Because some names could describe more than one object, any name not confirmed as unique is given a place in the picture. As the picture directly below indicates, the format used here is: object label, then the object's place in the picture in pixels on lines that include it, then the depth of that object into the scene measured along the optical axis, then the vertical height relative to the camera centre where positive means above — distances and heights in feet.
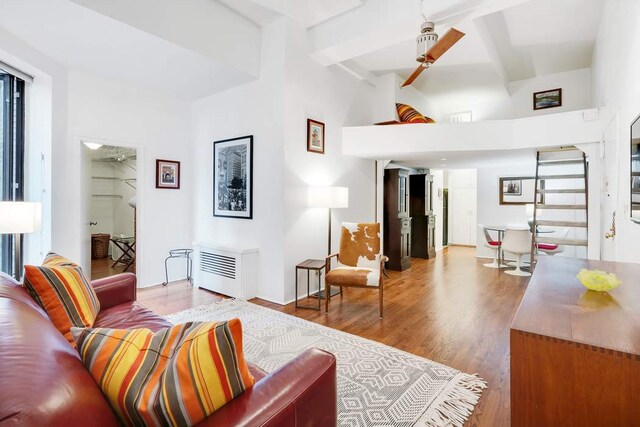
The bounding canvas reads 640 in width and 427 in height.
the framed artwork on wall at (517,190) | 21.44 +1.67
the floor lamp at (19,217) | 7.04 -0.13
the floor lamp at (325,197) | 13.14 +0.66
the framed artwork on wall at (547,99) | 19.07 +6.91
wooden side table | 12.32 -2.02
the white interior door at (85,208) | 12.52 +0.15
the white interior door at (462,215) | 28.78 -0.07
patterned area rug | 6.10 -3.66
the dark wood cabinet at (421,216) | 22.39 -0.14
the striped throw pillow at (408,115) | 16.11 +5.13
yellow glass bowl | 4.83 -0.99
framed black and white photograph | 13.67 +1.55
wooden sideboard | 3.13 -1.53
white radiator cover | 12.99 -2.41
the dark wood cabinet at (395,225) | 18.75 -0.65
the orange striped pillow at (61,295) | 5.50 -1.47
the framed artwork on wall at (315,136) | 13.63 +3.30
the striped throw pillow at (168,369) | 2.68 -1.39
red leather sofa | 2.13 -1.34
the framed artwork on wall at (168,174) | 15.05 +1.81
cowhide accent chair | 11.34 -1.82
